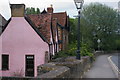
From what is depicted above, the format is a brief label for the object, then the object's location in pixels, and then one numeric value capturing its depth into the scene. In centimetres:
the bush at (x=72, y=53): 2488
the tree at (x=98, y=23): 6041
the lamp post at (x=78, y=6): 1369
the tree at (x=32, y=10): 6994
